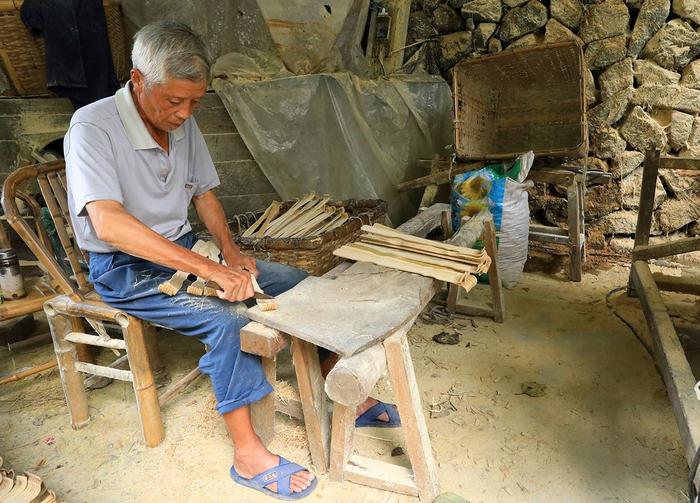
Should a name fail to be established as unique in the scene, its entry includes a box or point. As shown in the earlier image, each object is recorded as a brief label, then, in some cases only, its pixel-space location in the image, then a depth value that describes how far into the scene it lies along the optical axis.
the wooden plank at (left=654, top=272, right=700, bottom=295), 2.96
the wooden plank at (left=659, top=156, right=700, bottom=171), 2.99
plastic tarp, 3.71
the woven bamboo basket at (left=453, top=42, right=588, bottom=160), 3.98
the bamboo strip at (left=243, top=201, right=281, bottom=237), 3.14
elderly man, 1.84
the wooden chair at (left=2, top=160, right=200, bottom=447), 2.11
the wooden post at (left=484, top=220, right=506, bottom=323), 3.10
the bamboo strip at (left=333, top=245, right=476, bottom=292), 2.03
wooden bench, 1.58
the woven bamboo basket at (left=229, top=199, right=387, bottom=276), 2.81
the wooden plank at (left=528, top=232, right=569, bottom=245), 3.94
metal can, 2.51
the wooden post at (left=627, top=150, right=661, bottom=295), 3.28
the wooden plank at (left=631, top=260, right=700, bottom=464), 1.61
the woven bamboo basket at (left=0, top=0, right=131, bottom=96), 3.31
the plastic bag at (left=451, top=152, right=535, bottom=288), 3.64
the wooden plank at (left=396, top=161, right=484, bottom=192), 3.90
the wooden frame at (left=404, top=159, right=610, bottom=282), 3.72
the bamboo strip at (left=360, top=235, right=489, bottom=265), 2.22
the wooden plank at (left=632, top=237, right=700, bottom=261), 2.81
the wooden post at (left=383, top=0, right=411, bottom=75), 4.66
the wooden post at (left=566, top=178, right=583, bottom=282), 3.70
